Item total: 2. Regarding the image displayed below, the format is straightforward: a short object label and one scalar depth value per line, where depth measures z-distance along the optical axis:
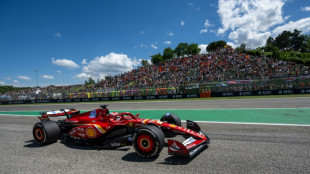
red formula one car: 3.57
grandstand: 17.38
